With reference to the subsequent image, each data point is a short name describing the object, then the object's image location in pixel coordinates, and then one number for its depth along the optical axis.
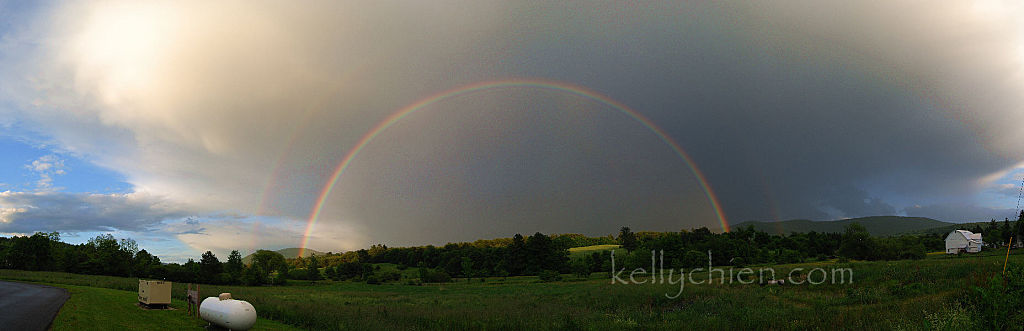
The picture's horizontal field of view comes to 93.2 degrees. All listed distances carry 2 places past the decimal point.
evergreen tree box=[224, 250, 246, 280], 139.88
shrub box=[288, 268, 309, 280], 164.25
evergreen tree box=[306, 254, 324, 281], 161.69
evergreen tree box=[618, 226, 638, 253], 181.59
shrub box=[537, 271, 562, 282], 120.43
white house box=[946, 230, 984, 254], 136.88
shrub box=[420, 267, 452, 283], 146.50
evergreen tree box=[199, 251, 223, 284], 125.94
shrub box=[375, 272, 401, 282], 151.25
